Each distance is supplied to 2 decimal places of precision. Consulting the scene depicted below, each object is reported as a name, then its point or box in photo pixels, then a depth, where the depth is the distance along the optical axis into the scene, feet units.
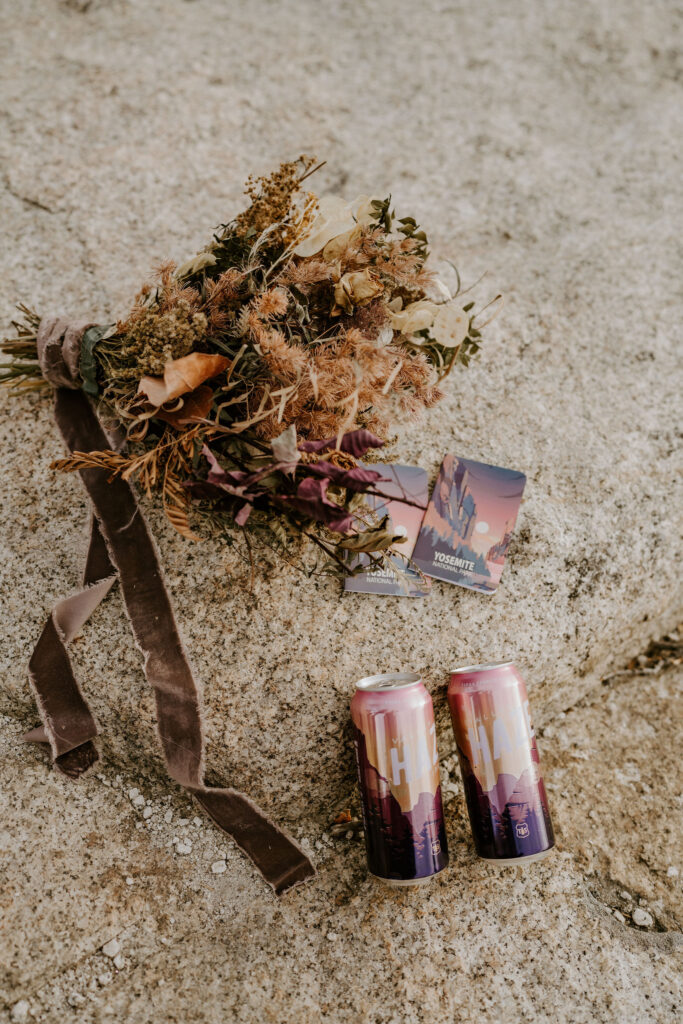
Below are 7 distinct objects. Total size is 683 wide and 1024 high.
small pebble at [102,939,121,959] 3.83
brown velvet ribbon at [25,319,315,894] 4.05
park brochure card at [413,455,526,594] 4.29
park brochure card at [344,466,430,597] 4.21
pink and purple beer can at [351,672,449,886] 3.63
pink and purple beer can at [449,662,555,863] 3.73
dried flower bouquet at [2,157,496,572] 3.34
